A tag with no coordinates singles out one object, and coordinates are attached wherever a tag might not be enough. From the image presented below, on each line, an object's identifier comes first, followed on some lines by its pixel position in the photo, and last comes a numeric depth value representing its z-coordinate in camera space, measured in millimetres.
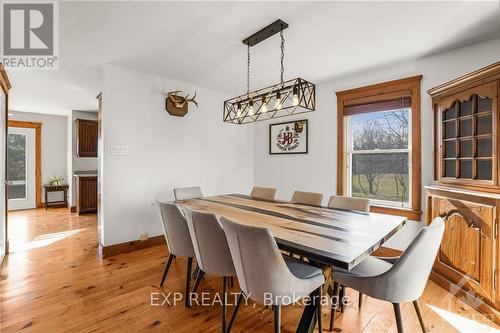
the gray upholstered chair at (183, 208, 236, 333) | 1711
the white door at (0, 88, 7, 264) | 2896
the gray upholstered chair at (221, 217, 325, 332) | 1330
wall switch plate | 3143
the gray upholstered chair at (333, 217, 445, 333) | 1356
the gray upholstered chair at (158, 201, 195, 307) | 2072
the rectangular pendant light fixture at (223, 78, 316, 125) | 1992
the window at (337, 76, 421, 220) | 2916
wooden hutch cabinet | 1903
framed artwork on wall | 3994
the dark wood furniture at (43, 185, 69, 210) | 5898
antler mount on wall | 3616
